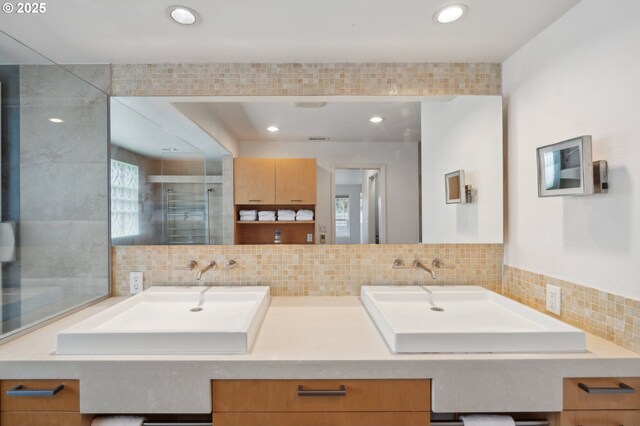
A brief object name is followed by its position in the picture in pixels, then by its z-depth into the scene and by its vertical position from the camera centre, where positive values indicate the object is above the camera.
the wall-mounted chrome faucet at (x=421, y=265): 1.72 -0.27
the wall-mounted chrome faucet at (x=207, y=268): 1.63 -0.27
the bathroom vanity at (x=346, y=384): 1.06 -0.57
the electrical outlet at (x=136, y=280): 1.74 -0.34
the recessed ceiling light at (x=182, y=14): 1.28 +0.86
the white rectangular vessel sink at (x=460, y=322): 1.09 -0.44
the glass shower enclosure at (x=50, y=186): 1.35 +0.17
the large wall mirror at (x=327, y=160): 1.71 +0.32
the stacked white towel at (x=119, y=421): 1.09 -0.71
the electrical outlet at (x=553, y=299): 1.37 -0.37
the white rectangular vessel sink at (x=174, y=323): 1.10 -0.44
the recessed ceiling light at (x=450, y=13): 1.27 +0.85
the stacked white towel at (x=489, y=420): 1.08 -0.71
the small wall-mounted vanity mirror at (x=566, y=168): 1.13 +0.19
